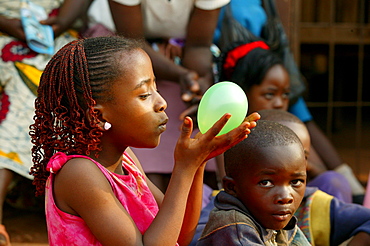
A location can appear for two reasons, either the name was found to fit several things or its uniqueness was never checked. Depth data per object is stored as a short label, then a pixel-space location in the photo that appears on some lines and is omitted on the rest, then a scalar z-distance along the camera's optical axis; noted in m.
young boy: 2.00
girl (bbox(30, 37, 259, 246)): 1.68
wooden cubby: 4.92
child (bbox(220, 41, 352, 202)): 3.42
